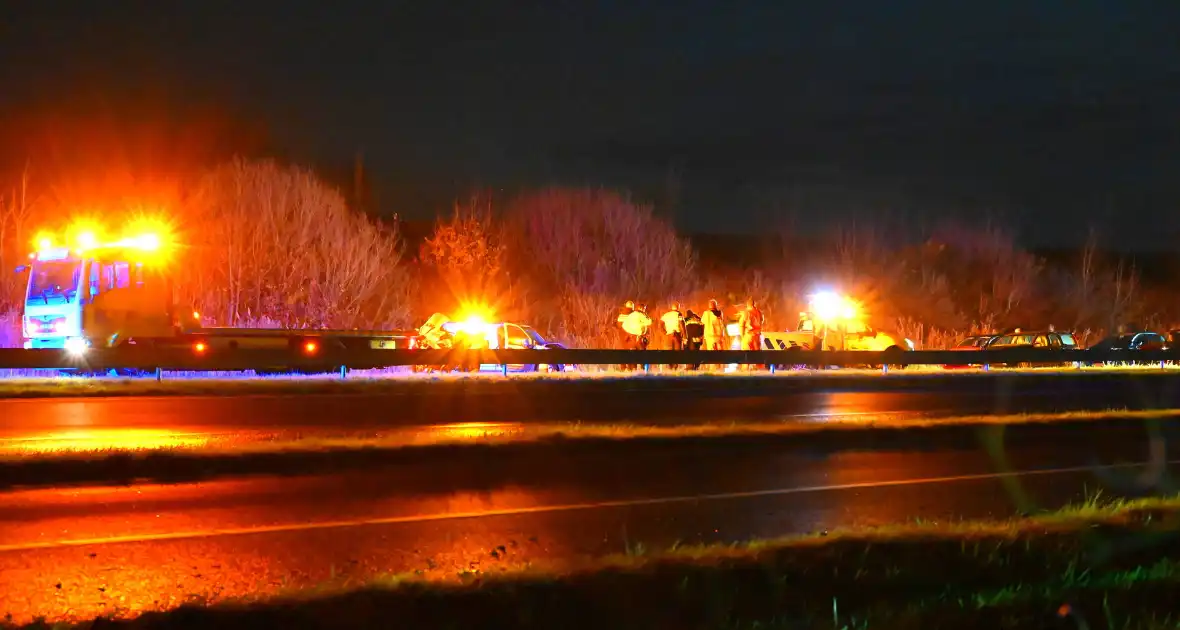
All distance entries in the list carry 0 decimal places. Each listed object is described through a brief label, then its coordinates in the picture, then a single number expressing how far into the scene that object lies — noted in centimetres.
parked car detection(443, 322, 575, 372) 2862
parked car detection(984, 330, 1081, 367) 3531
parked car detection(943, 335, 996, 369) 3700
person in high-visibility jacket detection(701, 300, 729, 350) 2786
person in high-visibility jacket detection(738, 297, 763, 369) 2831
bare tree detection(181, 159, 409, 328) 3388
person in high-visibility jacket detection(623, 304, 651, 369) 2759
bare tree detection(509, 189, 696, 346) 4559
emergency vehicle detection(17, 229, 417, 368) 2283
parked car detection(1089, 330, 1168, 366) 3753
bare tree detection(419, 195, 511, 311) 4653
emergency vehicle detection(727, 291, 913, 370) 3253
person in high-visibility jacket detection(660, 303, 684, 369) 2745
